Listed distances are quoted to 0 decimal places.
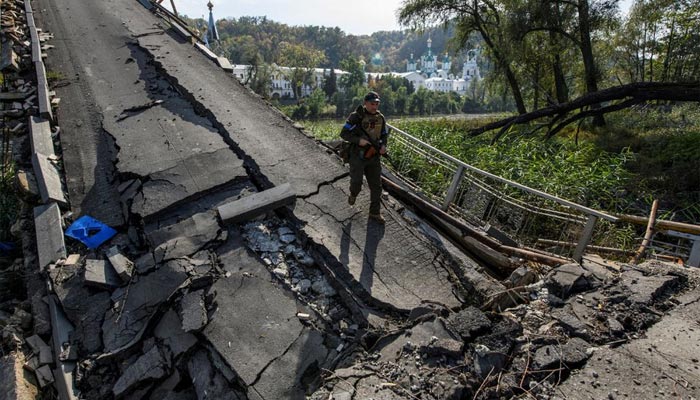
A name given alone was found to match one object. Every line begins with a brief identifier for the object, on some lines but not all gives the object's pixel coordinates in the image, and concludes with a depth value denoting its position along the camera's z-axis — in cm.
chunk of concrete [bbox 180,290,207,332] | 380
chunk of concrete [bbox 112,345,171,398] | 360
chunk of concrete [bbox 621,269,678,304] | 354
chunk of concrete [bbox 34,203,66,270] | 480
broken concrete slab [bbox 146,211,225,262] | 462
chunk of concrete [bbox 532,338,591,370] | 299
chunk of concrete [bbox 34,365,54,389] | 388
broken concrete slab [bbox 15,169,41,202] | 563
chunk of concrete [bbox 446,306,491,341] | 337
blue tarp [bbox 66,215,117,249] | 502
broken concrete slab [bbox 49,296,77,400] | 369
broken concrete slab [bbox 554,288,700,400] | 277
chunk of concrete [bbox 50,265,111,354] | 409
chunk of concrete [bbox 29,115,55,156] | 639
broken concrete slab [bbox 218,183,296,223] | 493
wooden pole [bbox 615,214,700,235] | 493
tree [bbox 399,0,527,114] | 1816
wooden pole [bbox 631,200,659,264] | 506
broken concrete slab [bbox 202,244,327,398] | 339
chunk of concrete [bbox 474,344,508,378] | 302
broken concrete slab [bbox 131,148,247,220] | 532
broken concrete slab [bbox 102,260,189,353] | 401
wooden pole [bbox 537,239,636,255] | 535
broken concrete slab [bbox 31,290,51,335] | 427
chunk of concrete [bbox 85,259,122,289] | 441
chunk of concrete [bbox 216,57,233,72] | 1005
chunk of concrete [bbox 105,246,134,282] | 447
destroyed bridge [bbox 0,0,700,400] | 312
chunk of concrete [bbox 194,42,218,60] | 1050
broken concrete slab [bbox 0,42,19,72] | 852
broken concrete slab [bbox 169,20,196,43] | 1165
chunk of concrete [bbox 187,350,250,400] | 339
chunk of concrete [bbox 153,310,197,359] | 375
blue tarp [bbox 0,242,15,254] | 525
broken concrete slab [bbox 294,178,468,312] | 413
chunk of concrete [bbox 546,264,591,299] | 377
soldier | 480
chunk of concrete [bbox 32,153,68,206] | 551
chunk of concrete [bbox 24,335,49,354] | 411
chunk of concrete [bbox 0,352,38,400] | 366
